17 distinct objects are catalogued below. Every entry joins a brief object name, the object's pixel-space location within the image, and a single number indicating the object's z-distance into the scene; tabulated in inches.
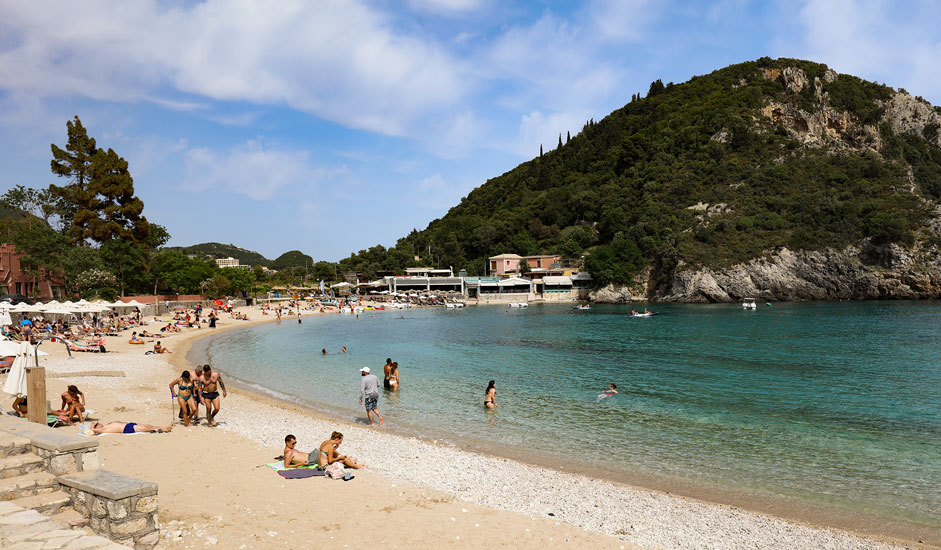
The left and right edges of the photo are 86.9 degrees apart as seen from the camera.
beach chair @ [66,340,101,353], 999.4
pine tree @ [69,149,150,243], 1935.3
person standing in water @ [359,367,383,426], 532.1
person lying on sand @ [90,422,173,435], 418.6
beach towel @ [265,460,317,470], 357.0
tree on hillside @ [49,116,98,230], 1962.4
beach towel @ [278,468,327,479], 335.0
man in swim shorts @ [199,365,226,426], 477.4
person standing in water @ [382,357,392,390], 721.8
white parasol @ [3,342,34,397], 389.1
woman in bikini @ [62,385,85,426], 438.9
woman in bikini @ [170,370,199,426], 463.5
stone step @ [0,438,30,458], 227.0
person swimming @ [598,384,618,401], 672.0
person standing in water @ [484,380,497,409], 613.0
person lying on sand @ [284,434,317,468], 359.4
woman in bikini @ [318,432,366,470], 356.8
